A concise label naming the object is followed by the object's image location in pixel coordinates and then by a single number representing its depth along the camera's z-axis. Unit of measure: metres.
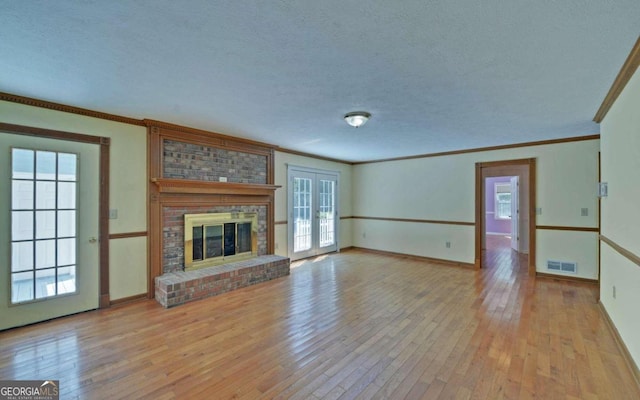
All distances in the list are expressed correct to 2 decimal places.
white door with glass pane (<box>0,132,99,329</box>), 2.92
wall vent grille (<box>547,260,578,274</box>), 4.64
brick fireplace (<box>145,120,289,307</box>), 3.90
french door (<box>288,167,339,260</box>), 6.07
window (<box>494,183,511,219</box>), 10.42
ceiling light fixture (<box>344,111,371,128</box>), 3.38
